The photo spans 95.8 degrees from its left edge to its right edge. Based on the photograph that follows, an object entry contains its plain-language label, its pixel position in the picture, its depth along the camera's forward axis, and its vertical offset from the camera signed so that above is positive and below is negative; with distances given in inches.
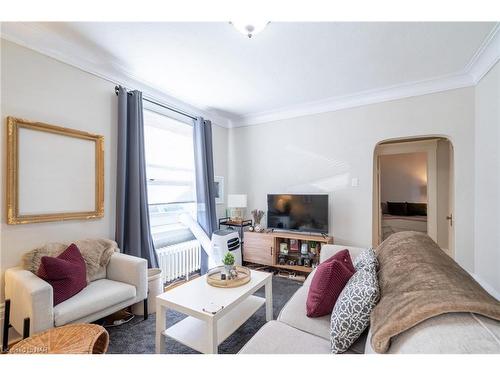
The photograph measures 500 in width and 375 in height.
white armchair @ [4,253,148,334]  58.9 -33.5
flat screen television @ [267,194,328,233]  127.4 -14.8
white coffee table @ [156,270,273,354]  57.2 -32.7
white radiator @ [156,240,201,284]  115.7 -39.2
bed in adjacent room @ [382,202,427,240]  217.3 -31.4
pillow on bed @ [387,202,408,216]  249.1 -24.6
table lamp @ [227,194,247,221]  150.1 -10.4
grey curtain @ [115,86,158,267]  97.5 +1.8
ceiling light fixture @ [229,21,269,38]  60.2 +45.5
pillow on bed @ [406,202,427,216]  242.2 -24.5
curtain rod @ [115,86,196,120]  103.1 +43.9
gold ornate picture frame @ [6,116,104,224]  71.9 +5.5
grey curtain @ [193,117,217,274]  138.1 +3.5
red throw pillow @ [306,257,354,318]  54.9 -24.9
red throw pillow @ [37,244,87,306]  67.2 -26.6
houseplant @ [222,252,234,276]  76.9 -25.9
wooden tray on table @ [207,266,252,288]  71.7 -30.6
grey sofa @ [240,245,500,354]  24.2 -24.8
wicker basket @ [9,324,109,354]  43.6 -31.4
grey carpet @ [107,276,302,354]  67.9 -49.0
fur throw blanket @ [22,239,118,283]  71.3 -23.1
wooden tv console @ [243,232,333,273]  128.0 -35.8
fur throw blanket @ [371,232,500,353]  28.6 -15.7
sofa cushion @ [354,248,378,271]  55.7 -19.7
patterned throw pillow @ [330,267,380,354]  41.6 -24.0
